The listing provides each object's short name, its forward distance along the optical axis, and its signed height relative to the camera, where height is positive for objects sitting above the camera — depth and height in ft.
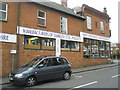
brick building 40.68 +5.02
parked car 28.48 -4.64
